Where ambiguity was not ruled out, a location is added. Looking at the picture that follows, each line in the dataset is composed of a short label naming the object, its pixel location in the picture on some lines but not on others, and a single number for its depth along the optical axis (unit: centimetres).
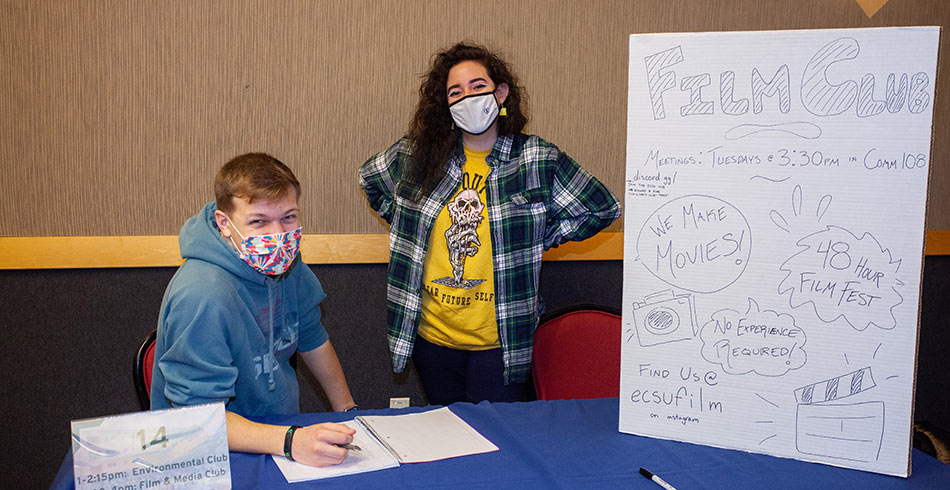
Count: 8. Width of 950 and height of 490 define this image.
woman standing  221
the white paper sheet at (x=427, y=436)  135
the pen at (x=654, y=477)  122
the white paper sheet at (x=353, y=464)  124
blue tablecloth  124
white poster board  128
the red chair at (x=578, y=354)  210
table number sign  104
